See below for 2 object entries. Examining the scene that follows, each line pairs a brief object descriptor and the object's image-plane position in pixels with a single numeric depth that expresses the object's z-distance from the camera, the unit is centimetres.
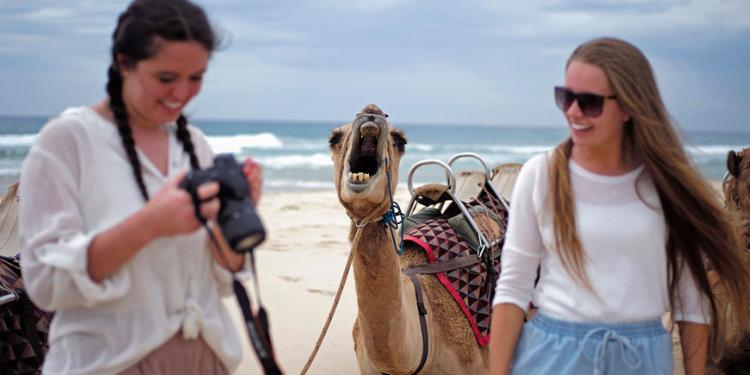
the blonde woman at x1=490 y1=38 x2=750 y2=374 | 244
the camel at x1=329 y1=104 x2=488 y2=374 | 379
